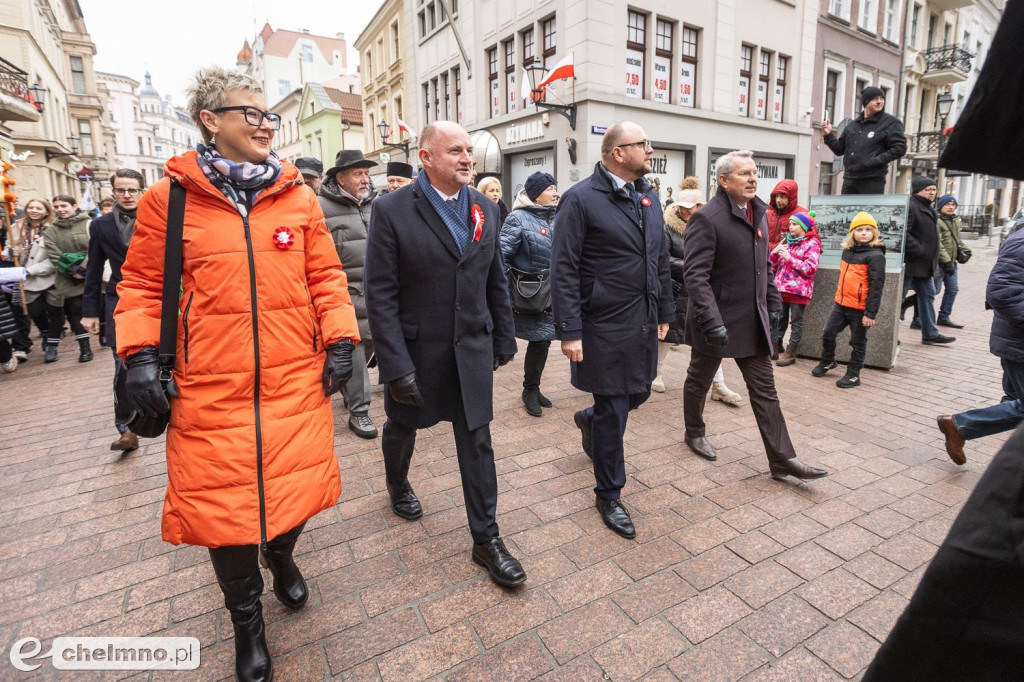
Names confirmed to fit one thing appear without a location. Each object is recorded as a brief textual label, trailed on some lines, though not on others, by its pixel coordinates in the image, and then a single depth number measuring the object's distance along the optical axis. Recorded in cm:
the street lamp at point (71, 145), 2602
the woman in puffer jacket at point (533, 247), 525
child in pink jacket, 640
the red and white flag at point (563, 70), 1352
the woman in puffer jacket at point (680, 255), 549
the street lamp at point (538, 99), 1420
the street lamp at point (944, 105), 1712
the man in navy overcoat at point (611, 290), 329
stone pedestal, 659
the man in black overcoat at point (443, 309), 281
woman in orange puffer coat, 207
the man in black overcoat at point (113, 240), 423
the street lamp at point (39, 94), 2250
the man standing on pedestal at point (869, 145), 696
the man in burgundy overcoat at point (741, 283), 381
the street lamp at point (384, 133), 2144
